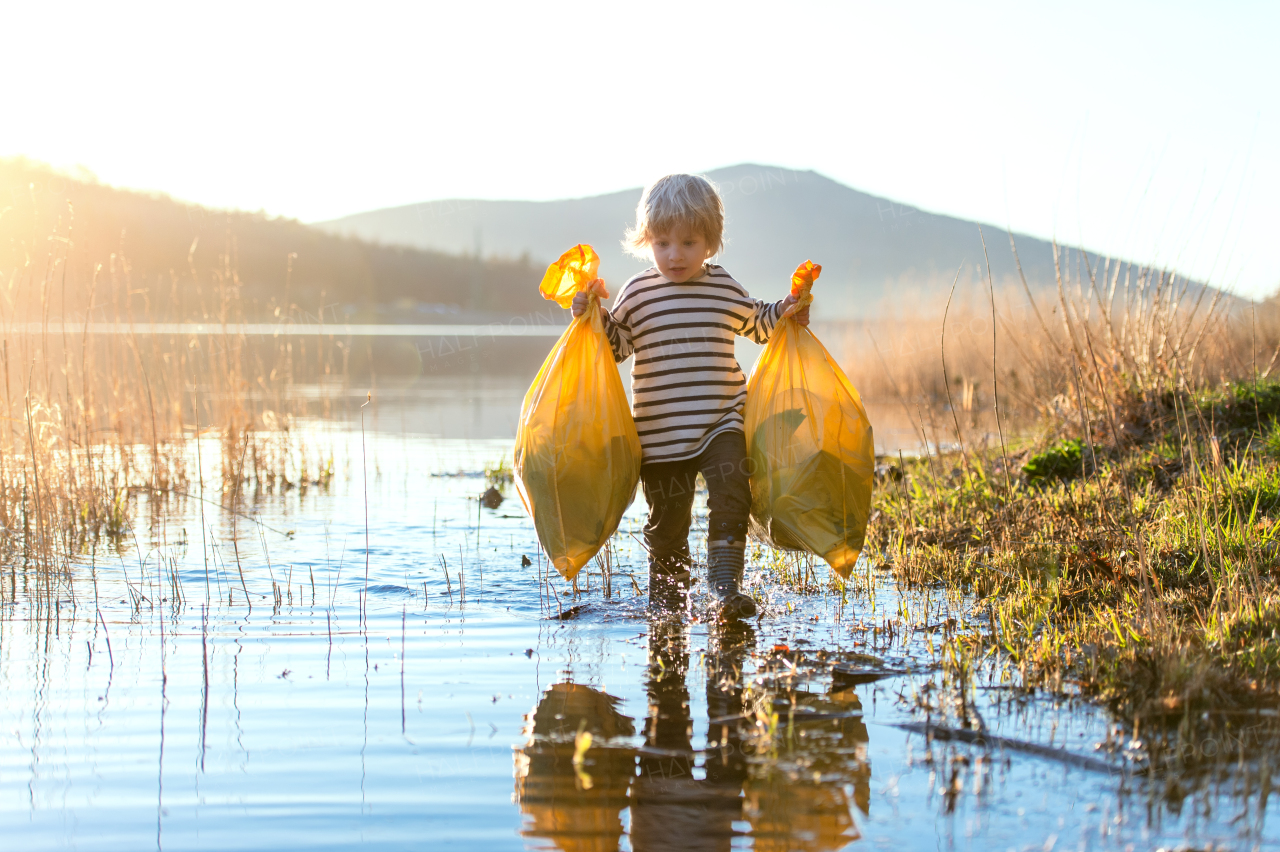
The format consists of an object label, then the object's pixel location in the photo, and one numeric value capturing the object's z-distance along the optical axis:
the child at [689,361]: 3.81
